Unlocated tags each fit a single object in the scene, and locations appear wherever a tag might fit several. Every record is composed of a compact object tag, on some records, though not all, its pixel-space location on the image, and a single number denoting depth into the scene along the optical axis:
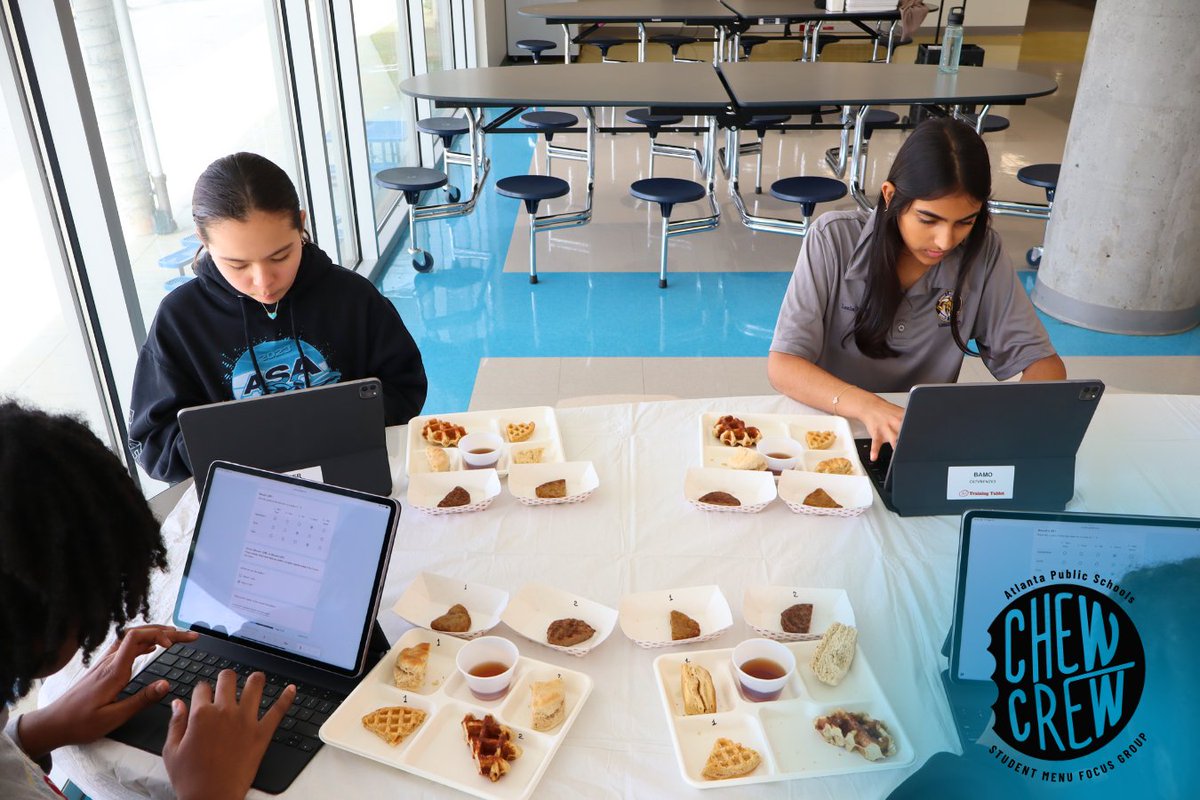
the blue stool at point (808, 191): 4.55
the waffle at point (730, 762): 1.10
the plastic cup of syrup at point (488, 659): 1.24
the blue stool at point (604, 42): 7.71
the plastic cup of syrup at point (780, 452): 1.71
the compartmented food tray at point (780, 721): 1.11
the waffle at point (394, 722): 1.15
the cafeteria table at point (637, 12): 6.67
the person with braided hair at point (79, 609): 0.95
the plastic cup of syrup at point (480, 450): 1.75
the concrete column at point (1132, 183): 3.61
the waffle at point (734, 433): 1.80
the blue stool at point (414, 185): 4.56
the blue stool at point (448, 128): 5.38
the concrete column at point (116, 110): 2.16
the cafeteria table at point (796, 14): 6.70
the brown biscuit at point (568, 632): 1.30
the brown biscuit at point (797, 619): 1.33
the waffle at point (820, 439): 1.80
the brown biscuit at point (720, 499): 1.61
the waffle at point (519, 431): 1.85
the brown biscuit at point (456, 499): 1.61
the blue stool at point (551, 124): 5.68
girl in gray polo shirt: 1.86
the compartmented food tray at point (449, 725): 1.10
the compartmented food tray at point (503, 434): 1.76
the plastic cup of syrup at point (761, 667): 1.21
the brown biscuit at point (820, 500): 1.60
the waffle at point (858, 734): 1.11
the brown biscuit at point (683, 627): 1.31
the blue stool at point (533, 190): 4.46
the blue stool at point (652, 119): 5.69
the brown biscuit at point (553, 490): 1.64
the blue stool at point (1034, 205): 4.63
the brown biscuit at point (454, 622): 1.34
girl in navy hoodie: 1.72
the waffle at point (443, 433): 1.81
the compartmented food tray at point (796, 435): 1.74
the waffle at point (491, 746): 1.10
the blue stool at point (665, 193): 4.44
